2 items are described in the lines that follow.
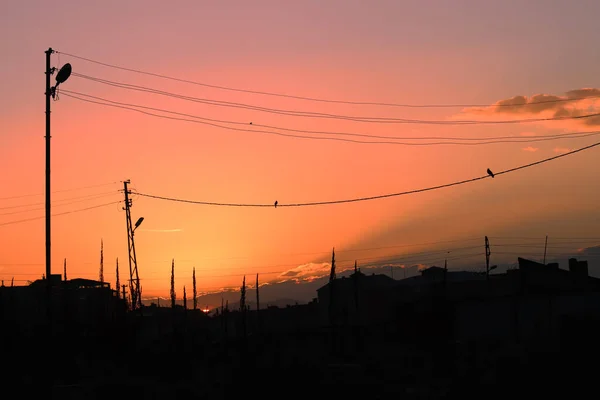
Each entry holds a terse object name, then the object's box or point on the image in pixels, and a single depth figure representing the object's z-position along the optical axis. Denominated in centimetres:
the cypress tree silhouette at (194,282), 9469
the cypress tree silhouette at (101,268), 7919
